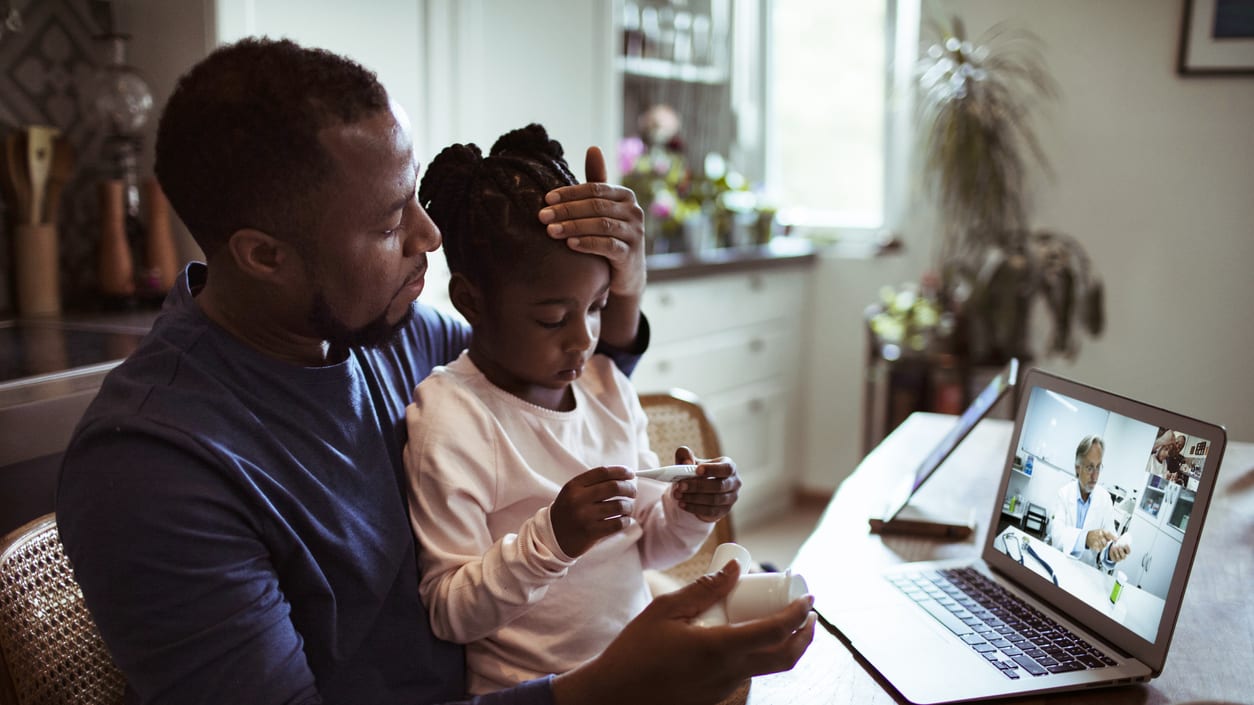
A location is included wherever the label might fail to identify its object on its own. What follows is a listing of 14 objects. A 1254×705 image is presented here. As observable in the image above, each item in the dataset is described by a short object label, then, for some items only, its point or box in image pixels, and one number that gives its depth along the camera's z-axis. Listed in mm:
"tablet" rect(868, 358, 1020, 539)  1411
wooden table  992
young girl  1039
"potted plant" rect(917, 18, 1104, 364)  3332
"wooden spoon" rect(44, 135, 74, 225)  2057
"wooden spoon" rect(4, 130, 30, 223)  1995
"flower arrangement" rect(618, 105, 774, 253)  3463
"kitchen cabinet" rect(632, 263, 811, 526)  3314
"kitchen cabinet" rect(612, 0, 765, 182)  3729
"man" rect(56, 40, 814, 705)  809
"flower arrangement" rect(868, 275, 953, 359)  3371
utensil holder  2037
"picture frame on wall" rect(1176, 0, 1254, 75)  3375
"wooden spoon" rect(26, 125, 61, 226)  1997
